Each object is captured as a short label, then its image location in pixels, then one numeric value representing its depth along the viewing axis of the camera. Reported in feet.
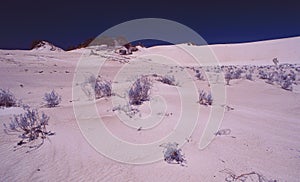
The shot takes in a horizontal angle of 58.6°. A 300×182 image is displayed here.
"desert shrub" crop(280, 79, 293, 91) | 35.13
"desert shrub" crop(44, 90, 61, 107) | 18.35
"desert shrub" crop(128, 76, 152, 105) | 19.45
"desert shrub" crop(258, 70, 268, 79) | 45.37
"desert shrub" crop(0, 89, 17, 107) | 17.39
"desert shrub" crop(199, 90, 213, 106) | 21.77
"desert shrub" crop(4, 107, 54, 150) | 11.96
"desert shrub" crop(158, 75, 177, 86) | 31.19
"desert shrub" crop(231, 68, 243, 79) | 42.78
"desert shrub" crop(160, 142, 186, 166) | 11.11
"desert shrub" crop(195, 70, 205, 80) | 40.83
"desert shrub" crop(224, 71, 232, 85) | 39.27
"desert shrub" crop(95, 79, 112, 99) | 21.35
